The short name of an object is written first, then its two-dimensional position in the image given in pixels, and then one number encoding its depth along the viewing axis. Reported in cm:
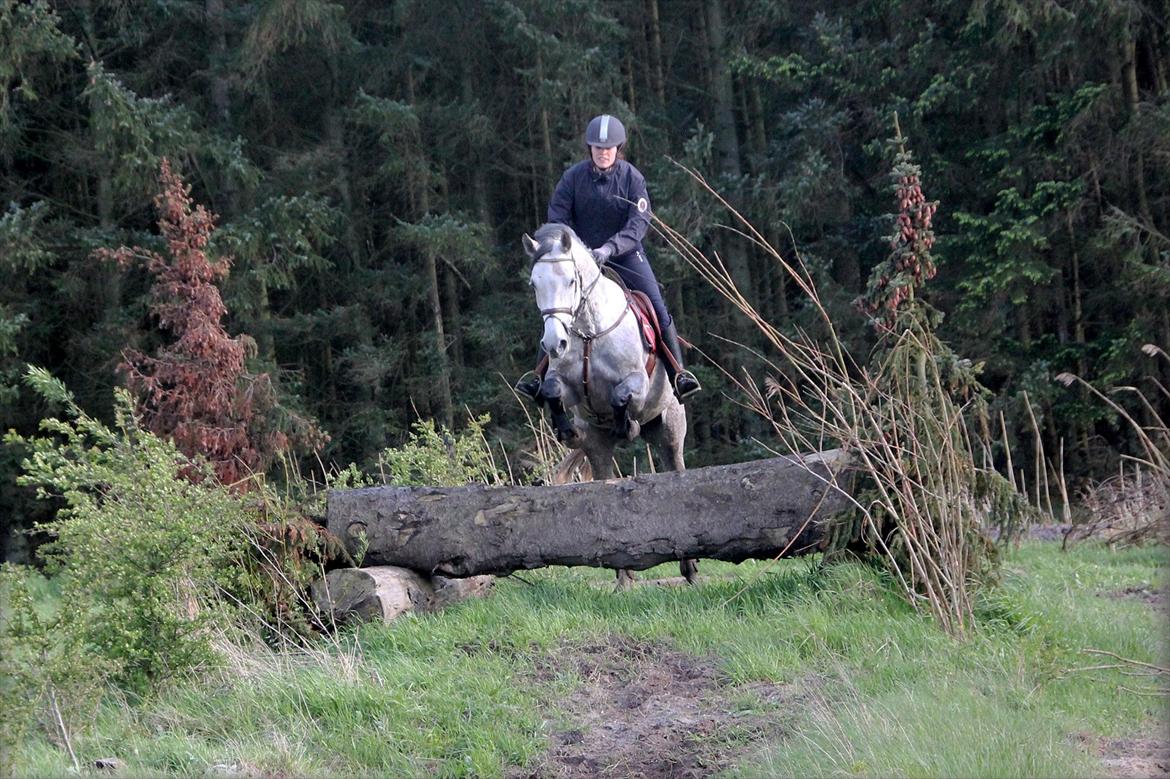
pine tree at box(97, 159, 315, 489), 2761
